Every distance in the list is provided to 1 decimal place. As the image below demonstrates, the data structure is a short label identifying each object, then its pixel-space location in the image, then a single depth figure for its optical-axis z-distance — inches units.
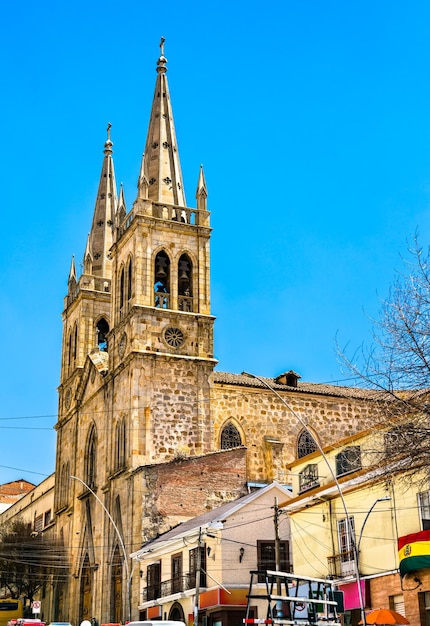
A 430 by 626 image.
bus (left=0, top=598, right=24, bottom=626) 2028.8
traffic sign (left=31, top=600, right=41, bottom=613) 1608.5
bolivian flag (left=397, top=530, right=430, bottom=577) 1029.8
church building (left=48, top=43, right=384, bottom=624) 1808.6
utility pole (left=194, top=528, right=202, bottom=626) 1295.5
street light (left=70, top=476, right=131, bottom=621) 1560.0
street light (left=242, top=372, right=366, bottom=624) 1045.2
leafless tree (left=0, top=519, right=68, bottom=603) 2274.9
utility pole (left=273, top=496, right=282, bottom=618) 1175.9
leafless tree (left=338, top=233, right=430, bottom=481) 763.4
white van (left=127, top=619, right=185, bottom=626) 864.9
